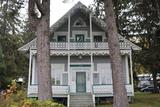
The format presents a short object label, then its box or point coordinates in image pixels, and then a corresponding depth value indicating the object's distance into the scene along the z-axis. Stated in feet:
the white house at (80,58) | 43.26
